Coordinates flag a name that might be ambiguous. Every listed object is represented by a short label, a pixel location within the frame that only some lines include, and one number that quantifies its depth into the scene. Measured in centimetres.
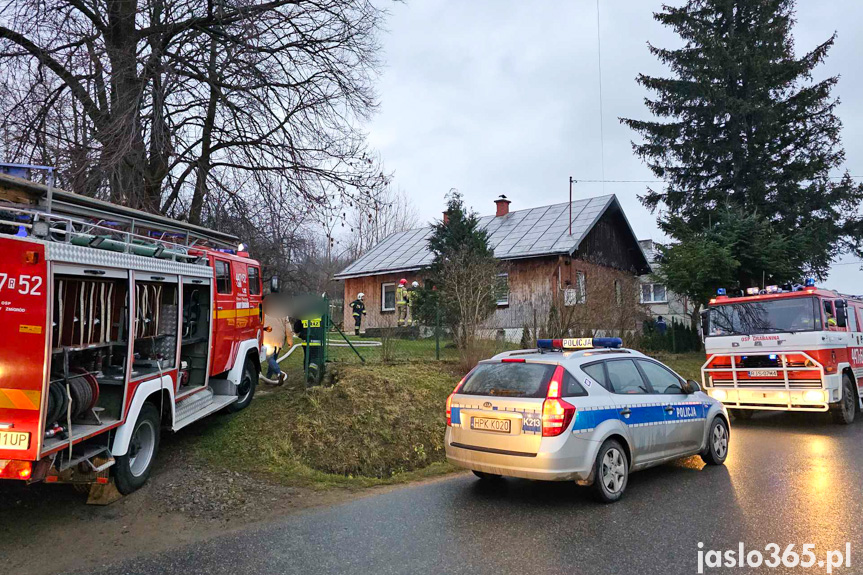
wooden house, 2452
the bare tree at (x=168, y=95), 1019
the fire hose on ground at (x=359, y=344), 1221
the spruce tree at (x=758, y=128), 2400
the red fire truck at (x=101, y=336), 480
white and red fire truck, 1032
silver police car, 566
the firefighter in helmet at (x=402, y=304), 1886
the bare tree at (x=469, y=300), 1261
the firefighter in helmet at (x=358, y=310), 2100
